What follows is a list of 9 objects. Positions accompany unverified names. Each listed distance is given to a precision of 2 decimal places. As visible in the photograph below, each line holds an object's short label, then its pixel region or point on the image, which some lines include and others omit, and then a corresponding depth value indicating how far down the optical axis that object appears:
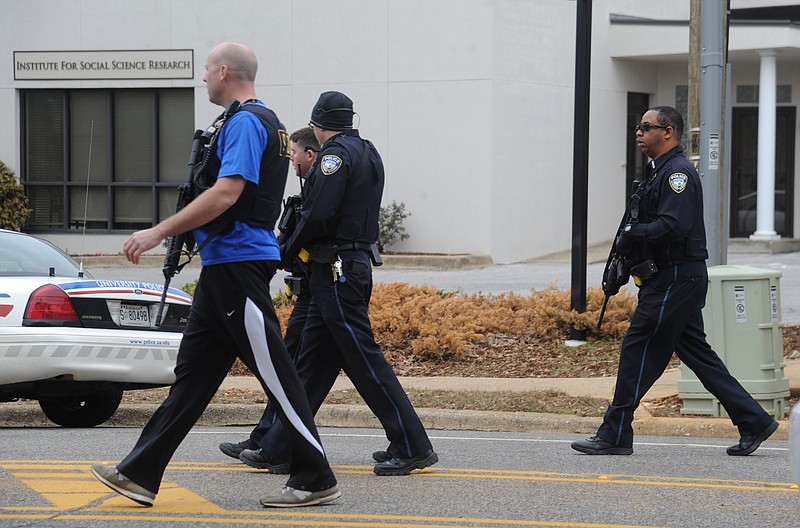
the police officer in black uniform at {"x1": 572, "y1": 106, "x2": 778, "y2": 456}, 14.36
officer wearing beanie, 12.52
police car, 15.55
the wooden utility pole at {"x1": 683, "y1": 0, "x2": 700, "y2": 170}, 19.72
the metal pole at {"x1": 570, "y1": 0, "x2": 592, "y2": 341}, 24.11
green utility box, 16.84
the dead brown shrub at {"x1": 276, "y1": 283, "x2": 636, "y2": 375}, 23.27
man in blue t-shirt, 10.70
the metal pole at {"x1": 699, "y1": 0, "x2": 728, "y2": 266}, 18.78
